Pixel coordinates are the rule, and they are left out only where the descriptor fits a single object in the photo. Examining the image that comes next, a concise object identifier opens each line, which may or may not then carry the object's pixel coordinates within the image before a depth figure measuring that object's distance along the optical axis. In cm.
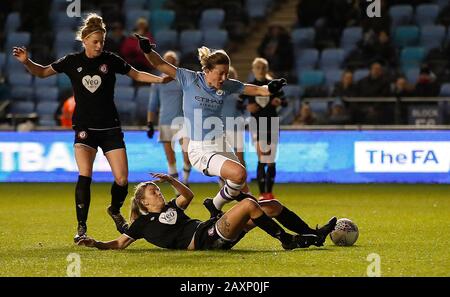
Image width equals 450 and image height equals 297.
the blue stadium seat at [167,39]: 2422
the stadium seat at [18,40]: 2502
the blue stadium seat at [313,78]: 2269
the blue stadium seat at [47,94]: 2342
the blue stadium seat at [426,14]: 2347
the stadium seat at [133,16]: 2522
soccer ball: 1048
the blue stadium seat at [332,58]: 2309
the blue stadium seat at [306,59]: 2336
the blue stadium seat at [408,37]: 2312
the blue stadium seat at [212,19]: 2473
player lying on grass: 998
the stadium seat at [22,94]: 2345
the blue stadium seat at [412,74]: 2206
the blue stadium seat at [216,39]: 2417
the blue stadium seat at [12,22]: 2581
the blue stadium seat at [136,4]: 2576
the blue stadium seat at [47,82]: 2397
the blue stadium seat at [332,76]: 2252
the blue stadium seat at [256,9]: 2531
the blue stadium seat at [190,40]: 2430
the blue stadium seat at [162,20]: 2502
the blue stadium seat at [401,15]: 2341
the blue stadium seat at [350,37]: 2330
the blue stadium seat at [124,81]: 2370
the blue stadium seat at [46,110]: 2262
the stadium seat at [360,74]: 2216
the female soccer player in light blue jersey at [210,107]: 1067
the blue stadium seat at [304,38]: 2375
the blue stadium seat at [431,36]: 2286
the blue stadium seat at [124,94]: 2265
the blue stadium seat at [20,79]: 2411
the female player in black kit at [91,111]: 1109
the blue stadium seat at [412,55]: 2272
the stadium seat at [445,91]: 2048
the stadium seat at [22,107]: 2302
